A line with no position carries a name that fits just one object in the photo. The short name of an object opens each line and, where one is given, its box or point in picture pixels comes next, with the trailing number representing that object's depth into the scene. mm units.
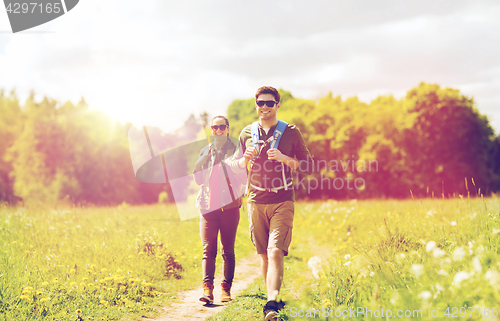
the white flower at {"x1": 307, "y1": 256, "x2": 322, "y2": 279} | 4773
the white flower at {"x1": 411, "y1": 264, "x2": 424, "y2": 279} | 2688
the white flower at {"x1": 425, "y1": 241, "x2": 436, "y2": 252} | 2964
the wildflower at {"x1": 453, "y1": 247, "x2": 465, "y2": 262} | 2794
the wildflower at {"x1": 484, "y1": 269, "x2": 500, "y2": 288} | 2521
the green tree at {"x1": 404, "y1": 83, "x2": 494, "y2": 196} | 24875
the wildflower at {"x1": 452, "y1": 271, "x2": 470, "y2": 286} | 2496
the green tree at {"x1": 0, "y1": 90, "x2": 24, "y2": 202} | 30547
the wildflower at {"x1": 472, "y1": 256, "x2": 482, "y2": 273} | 2639
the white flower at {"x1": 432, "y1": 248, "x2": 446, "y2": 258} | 2847
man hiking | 3873
